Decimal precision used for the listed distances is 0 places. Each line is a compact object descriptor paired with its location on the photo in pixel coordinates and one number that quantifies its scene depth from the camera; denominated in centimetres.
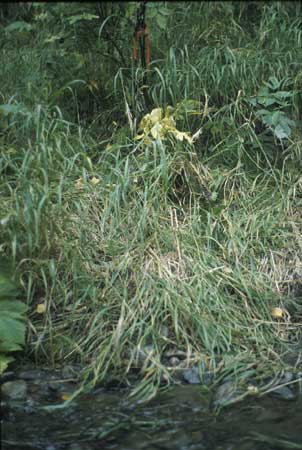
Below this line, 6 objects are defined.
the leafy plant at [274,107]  392
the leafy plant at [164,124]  374
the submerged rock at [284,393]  285
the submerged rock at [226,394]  280
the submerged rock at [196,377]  294
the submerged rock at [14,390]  283
